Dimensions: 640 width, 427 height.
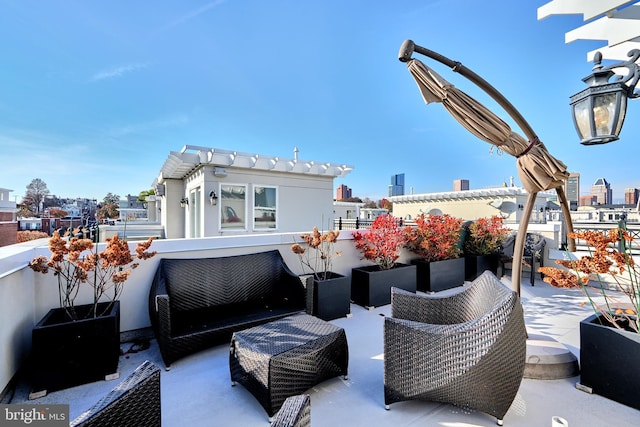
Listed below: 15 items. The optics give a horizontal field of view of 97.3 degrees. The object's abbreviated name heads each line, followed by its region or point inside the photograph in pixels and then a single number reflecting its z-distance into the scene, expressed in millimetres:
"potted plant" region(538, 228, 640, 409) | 1943
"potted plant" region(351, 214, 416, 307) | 4164
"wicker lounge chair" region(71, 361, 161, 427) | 1116
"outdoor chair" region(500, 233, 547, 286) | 5359
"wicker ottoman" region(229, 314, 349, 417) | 1895
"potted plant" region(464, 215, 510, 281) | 5641
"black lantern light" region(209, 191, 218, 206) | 6852
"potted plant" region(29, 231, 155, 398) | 2117
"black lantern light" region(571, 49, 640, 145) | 2162
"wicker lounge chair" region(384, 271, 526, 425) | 1671
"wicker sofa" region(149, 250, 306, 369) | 2486
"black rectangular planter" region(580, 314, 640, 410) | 1926
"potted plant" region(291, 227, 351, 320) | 3564
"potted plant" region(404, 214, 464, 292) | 4949
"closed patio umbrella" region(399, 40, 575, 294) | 2035
